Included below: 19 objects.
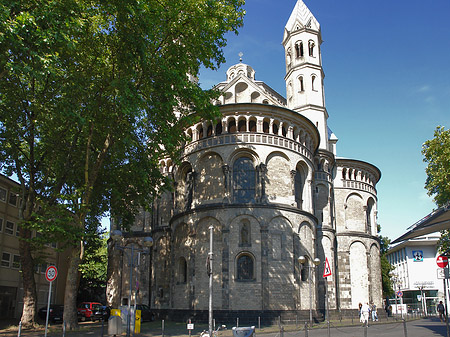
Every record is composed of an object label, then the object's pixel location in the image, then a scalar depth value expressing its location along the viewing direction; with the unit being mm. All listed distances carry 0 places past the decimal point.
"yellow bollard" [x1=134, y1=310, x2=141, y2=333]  19547
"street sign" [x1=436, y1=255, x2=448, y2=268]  16211
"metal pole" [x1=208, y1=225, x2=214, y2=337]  18344
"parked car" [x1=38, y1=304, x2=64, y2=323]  29828
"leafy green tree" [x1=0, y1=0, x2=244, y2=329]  19812
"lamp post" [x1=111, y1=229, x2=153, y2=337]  18044
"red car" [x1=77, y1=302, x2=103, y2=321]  32875
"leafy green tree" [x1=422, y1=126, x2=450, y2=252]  27706
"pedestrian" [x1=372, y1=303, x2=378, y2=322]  33844
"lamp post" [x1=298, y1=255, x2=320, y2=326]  24922
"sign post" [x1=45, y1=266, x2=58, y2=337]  16500
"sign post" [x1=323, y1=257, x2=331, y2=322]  17391
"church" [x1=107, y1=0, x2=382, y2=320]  27078
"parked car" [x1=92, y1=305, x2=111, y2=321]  33281
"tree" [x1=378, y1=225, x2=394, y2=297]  49656
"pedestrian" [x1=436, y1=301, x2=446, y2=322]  29844
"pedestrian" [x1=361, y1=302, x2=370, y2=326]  24884
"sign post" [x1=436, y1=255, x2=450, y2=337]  16203
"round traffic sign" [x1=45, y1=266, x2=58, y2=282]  16500
